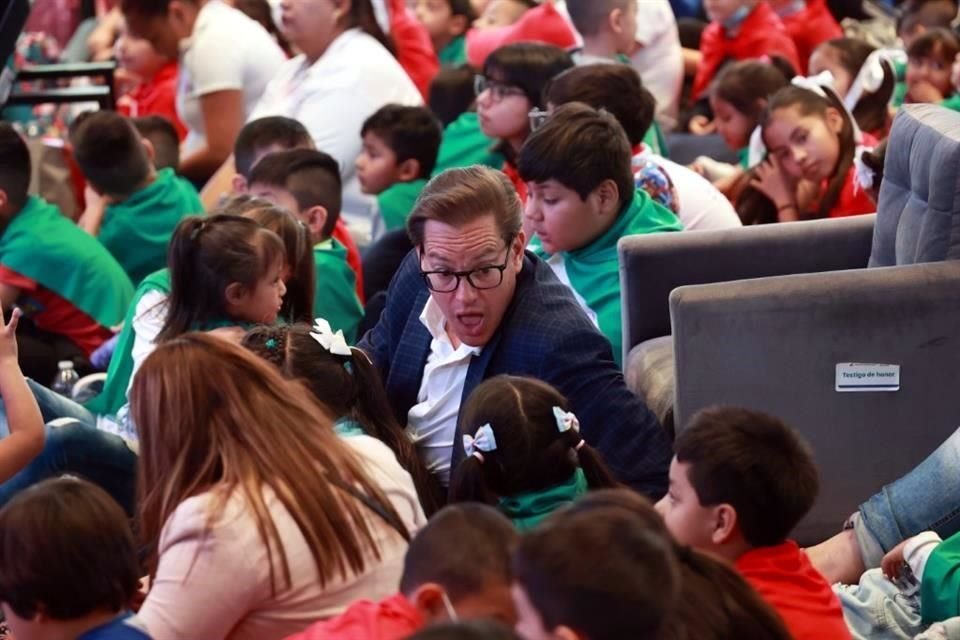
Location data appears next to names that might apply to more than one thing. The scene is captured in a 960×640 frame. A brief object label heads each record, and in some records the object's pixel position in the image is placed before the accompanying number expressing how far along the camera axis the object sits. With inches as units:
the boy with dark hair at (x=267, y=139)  339.9
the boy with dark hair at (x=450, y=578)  143.2
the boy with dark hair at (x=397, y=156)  362.6
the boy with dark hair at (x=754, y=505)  165.9
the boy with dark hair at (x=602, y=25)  393.1
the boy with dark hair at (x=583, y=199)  255.0
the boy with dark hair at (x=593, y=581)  123.9
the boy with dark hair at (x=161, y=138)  399.2
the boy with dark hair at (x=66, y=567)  157.9
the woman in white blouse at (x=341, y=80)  387.9
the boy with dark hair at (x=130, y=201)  356.5
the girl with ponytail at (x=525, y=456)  191.2
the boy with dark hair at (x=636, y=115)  302.2
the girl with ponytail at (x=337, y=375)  208.7
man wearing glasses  217.3
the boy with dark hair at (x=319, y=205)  300.5
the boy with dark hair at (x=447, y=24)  530.0
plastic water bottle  317.4
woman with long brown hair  159.5
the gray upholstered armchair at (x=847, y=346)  235.5
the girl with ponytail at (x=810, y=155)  325.7
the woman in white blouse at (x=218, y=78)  421.4
